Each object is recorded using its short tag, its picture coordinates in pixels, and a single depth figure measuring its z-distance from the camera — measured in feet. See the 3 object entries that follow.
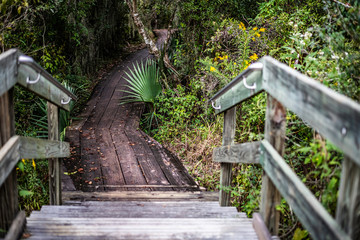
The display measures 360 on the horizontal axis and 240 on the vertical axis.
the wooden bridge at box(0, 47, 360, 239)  3.76
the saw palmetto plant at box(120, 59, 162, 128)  23.43
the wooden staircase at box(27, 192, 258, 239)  6.24
